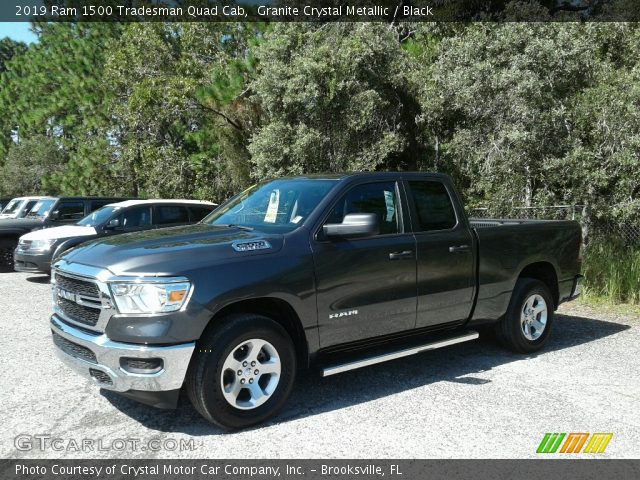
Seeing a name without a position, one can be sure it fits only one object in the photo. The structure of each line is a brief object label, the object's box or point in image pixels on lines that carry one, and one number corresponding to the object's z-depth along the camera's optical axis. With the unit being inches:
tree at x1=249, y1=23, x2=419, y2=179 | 569.3
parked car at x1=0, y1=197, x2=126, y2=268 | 528.7
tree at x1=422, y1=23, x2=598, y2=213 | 453.1
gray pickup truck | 158.2
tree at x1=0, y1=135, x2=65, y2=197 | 1227.9
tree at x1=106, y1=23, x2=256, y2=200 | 719.1
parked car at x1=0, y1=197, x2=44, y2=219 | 600.4
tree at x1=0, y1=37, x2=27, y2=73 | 2069.4
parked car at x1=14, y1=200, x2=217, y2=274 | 451.5
